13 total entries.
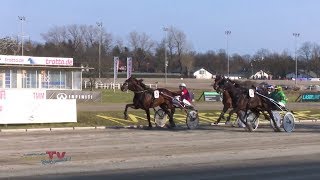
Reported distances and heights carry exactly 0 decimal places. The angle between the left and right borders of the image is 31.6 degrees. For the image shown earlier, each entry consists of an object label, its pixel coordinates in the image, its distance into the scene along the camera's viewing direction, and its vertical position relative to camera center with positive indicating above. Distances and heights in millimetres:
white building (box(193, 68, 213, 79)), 178338 +260
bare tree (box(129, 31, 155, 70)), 177000 +7566
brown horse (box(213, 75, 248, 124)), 24438 -1047
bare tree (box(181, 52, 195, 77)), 176375 +4596
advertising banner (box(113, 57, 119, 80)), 67200 +1499
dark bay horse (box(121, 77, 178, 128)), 24938 -912
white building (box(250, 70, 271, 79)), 175375 -26
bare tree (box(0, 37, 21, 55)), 96725 +5128
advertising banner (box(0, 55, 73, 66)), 58656 +1513
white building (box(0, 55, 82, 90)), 58062 +143
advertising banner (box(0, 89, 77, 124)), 26156 -1606
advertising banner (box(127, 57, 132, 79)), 64250 +1096
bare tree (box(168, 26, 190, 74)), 176375 +9611
